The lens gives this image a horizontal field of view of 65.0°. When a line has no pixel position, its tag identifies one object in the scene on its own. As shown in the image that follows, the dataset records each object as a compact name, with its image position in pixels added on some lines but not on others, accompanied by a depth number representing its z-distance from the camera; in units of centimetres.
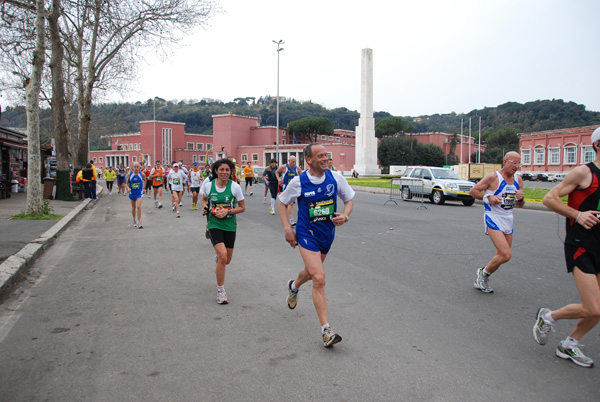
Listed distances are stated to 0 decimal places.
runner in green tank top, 561
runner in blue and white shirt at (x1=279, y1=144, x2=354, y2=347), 432
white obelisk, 5203
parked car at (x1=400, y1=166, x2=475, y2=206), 2033
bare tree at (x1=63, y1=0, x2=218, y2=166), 2464
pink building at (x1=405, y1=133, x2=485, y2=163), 9484
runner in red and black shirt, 362
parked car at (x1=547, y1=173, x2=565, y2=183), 5496
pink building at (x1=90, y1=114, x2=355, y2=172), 8738
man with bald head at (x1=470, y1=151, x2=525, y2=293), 584
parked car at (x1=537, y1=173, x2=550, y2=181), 5690
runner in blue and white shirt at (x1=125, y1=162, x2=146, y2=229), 1244
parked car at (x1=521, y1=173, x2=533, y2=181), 6003
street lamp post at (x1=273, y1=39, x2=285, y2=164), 5194
